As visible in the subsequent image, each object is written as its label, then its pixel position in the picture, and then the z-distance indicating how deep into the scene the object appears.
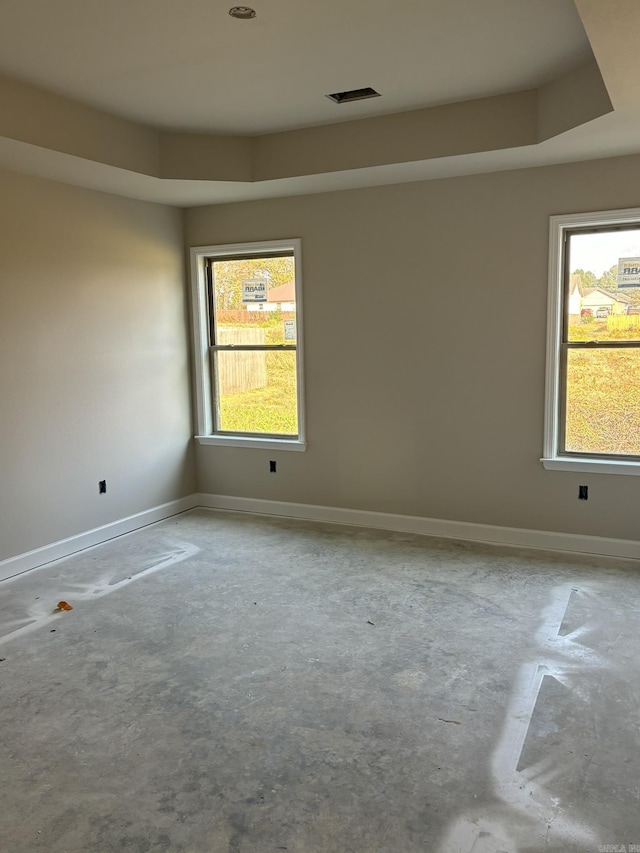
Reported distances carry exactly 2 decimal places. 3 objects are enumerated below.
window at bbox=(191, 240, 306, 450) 5.30
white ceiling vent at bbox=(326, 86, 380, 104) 3.71
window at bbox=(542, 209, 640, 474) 4.19
